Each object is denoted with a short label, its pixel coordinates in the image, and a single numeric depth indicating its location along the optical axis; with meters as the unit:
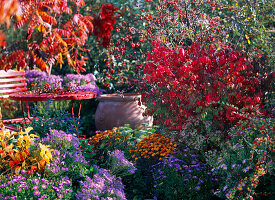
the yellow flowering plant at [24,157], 3.13
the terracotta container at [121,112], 6.09
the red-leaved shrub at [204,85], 3.66
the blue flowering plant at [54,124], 4.30
